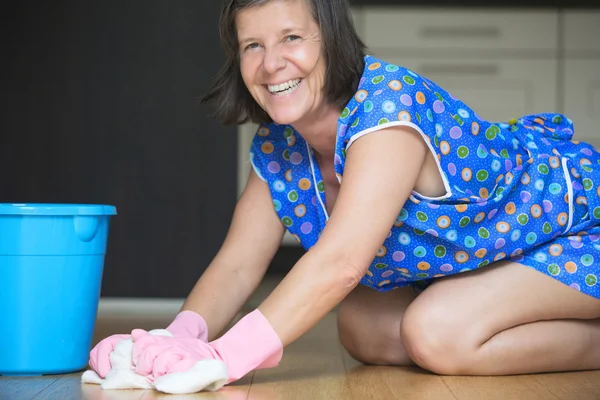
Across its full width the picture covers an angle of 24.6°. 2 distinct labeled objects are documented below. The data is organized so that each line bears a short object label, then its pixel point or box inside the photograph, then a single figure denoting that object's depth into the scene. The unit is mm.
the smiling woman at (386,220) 1993
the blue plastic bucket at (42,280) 2079
